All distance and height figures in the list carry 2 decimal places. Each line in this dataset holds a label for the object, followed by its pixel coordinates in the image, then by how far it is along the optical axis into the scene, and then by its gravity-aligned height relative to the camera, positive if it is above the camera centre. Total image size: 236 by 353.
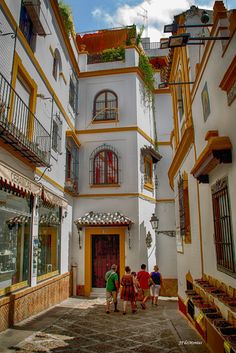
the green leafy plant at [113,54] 18.17 +10.67
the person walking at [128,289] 10.91 -1.76
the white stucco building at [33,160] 8.09 +2.40
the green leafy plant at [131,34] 18.62 +12.14
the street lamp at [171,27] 5.86 +3.98
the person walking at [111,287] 10.99 -1.68
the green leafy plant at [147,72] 18.42 +9.76
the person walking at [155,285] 13.00 -1.95
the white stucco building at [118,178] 15.53 +3.24
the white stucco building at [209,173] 5.10 +1.31
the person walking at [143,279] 12.72 -1.65
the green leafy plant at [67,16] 14.61 +10.55
